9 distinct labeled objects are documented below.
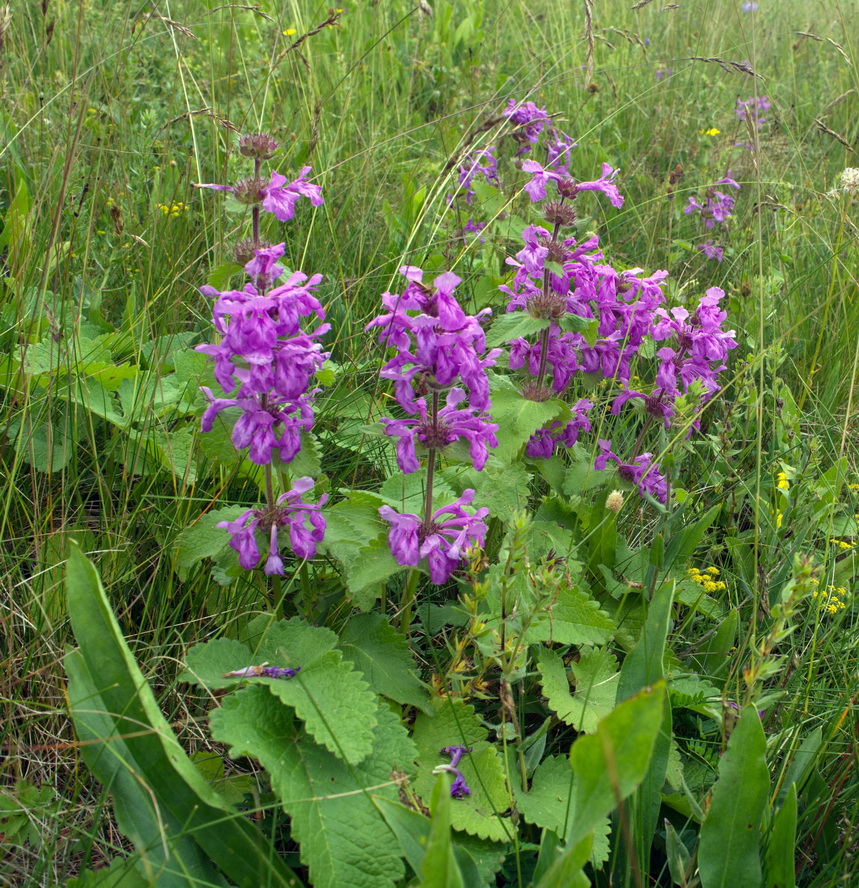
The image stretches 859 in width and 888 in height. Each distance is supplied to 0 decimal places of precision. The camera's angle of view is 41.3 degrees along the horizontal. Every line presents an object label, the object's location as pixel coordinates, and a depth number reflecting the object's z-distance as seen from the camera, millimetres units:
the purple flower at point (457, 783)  651
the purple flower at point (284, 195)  681
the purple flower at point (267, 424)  658
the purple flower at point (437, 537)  682
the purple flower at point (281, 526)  677
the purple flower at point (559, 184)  846
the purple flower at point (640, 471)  891
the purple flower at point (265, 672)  638
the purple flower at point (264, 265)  652
